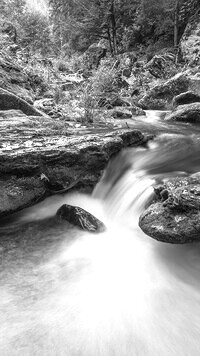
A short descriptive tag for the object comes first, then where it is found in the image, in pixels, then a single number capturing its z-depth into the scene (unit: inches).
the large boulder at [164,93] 563.8
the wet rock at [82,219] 182.2
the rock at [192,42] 719.1
